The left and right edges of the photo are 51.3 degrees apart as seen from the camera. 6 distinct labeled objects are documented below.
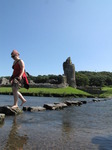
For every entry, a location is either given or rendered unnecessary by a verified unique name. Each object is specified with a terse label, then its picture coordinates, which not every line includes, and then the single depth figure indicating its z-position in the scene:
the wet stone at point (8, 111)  5.71
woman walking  5.27
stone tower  43.25
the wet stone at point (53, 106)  8.14
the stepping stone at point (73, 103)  10.89
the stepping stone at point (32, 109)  7.17
